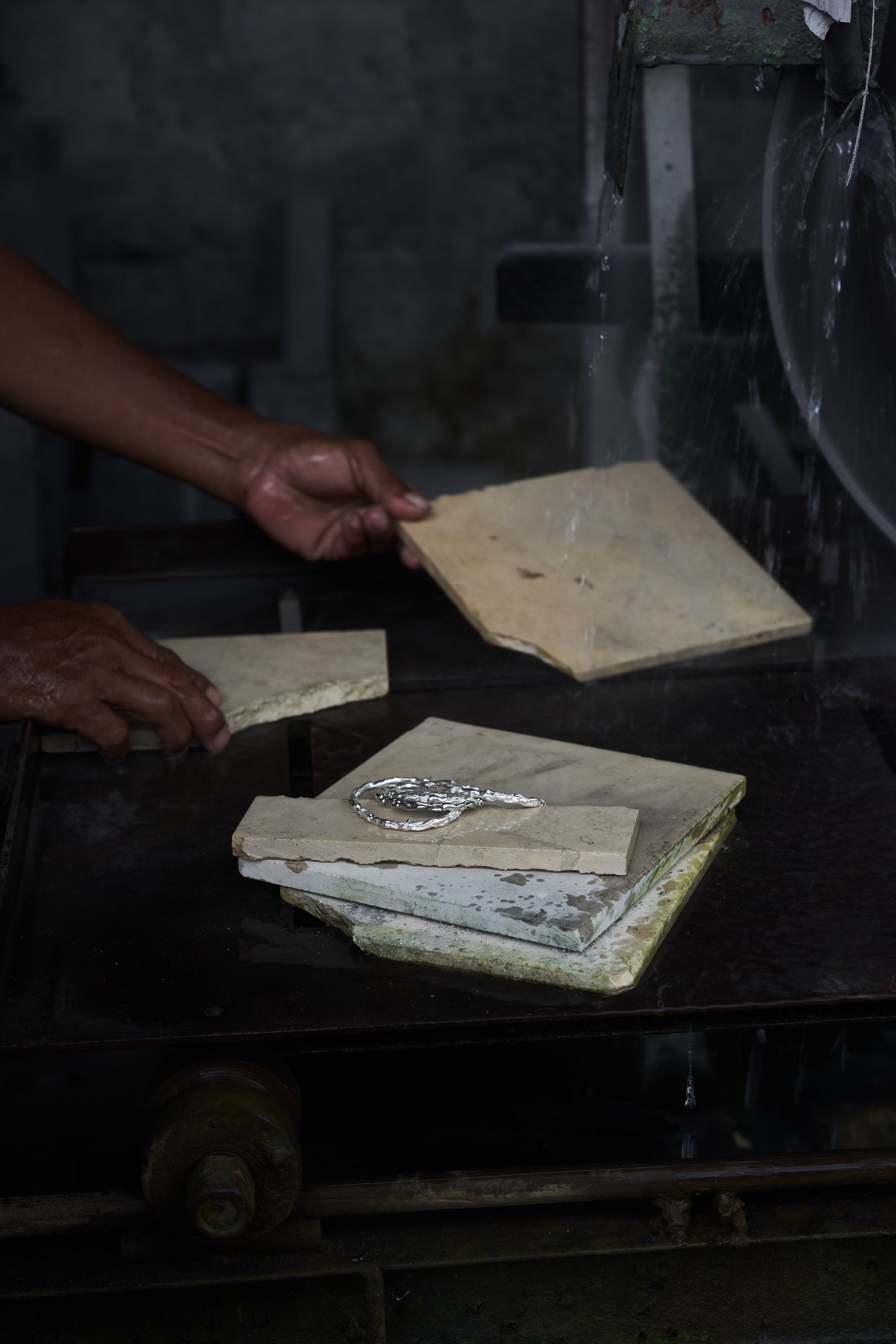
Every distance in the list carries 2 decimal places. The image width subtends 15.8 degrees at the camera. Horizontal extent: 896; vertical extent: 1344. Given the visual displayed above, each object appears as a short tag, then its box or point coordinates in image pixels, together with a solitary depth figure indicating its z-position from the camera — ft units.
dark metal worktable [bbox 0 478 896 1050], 5.65
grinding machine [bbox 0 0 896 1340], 5.65
